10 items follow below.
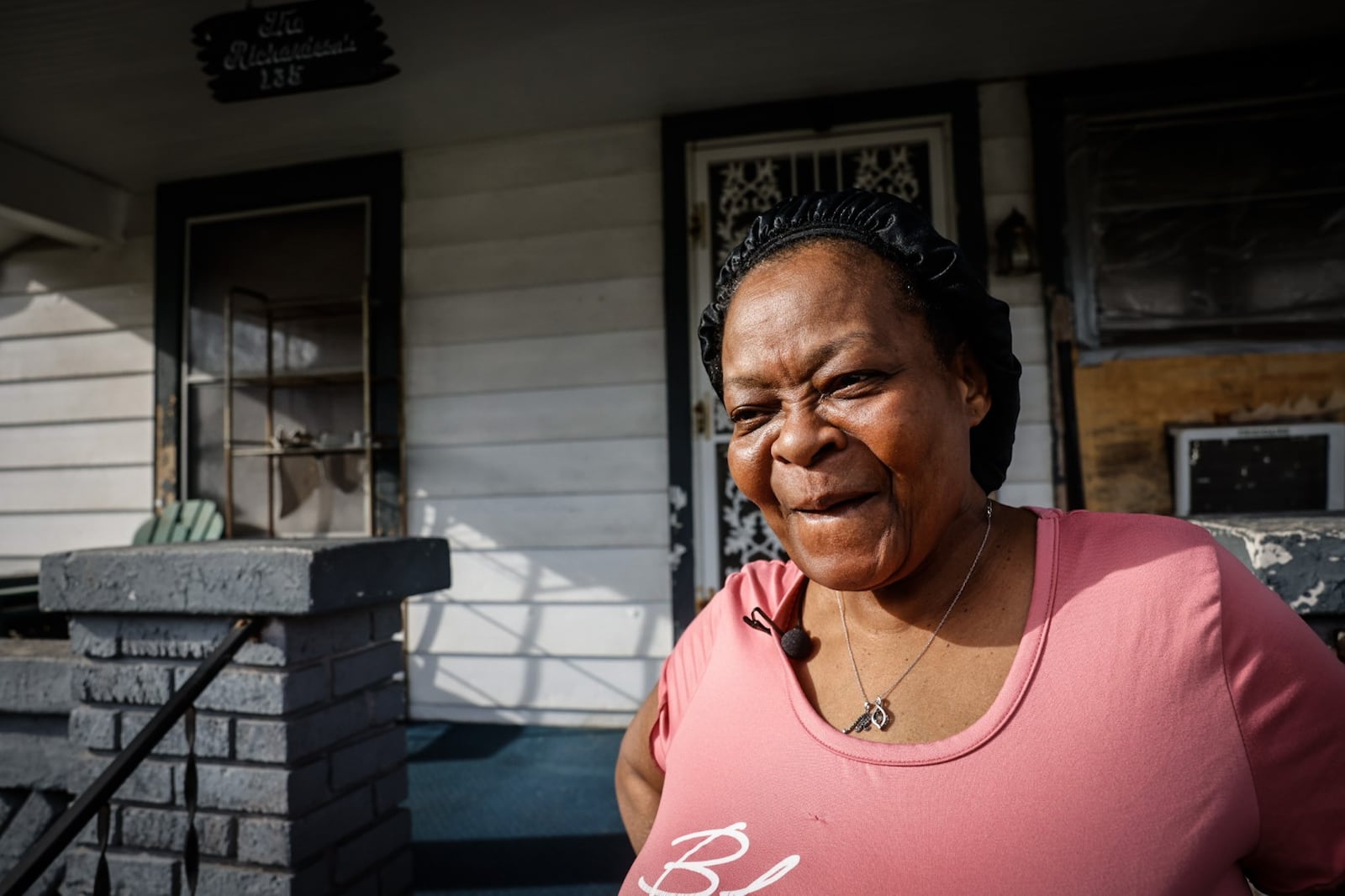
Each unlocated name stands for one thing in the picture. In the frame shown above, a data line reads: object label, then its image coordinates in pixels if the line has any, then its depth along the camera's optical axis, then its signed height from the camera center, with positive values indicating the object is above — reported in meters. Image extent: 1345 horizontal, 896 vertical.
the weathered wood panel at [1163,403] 3.10 +0.29
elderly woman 0.70 -0.19
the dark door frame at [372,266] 3.80 +1.17
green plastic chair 3.92 -0.12
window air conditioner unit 3.05 +0.02
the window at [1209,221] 3.12 +1.03
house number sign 2.60 +1.53
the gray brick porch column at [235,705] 1.53 -0.42
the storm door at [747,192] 3.40 +1.29
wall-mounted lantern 3.21 +0.96
